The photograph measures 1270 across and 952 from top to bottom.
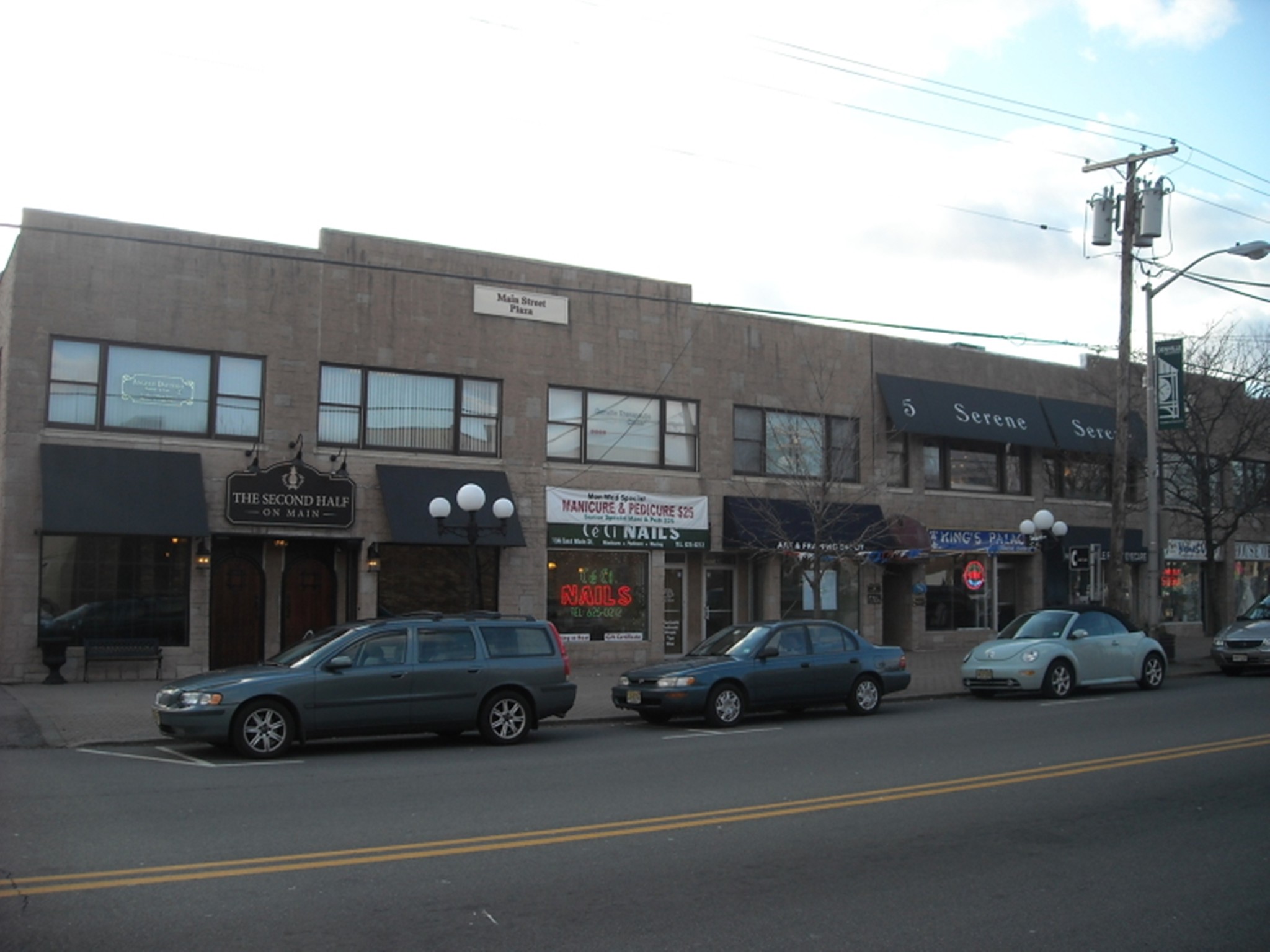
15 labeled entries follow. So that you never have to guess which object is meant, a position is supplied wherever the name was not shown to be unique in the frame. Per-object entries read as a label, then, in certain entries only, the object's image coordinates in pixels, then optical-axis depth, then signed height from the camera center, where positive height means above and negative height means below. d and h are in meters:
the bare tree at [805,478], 26.06 +2.14
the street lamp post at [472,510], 17.12 +0.83
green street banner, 26.14 +4.33
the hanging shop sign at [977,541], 29.91 +0.89
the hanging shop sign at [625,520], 24.25 +1.02
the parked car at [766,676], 15.91 -1.48
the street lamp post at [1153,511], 24.92 +1.46
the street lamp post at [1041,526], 25.41 +1.11
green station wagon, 12.62 -1.44
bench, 19.62 -1.58
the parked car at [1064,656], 19.28 -1.33
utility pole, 24.09 +3.63
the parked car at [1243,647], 23.39 -1.33
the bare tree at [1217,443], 28.53 +3.60
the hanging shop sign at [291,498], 20.81 +1.15
